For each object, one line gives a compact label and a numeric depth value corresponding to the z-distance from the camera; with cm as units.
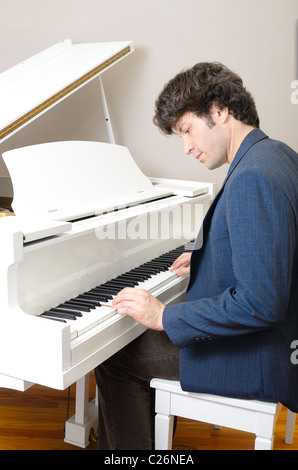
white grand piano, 119
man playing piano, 108
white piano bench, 132
